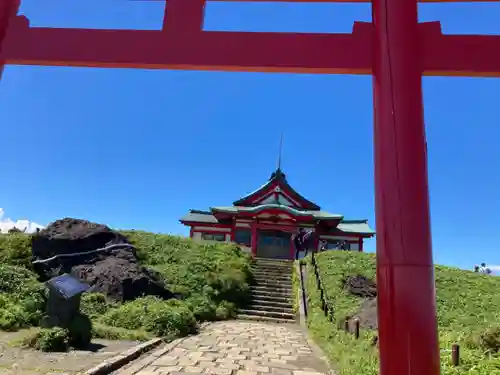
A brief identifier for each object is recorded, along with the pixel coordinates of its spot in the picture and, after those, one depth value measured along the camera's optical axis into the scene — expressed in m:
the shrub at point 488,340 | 6.11
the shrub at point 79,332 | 6.98
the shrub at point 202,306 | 12.38
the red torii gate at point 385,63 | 2.87
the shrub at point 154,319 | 9.25
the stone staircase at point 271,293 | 13.65
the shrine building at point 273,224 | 25.50
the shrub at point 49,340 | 6.43
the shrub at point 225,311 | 12.98
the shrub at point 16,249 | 14.20
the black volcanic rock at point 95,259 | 12.35
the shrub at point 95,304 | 10.40
